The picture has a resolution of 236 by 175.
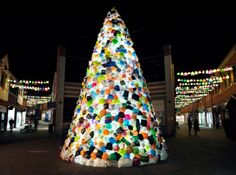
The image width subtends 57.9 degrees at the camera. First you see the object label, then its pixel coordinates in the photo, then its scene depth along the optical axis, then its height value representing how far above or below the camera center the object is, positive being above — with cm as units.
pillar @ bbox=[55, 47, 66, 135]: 2339 +314
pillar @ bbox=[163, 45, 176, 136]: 2145 +199
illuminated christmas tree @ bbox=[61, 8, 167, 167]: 689 +8
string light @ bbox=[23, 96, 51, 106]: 4360 +363
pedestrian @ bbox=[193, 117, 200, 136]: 2156 -104
